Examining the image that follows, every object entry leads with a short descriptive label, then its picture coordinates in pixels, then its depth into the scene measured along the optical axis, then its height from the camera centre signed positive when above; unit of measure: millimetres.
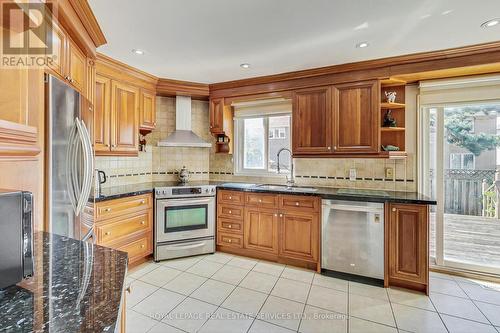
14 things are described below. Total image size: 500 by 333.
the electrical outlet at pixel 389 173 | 3039 -86
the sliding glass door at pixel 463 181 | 2752 -174
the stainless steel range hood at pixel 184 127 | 3676 +594
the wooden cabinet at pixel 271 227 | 2906 -764
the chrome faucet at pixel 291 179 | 3525 -187
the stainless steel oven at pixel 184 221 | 3154 -722
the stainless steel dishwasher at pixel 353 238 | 2562 -770
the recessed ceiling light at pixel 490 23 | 1921 +1117
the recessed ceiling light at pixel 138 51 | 2547 +1181
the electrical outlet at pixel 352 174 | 3211 -104
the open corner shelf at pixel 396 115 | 2939 +618
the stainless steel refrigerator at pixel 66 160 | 1495 +37
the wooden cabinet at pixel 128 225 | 2596 -660
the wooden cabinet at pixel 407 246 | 2398 -789
